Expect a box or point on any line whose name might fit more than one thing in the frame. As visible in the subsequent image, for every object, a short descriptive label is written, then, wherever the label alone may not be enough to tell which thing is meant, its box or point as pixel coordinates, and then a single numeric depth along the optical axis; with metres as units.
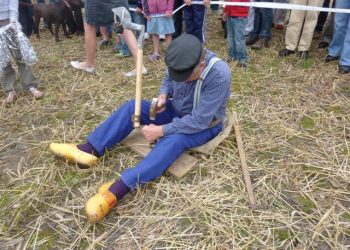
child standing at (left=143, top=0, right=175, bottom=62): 5.09
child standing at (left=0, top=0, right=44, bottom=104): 3.78
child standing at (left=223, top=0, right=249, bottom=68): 4.73
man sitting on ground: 2.44
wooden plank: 2.87
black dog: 6.22
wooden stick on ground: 2.61
